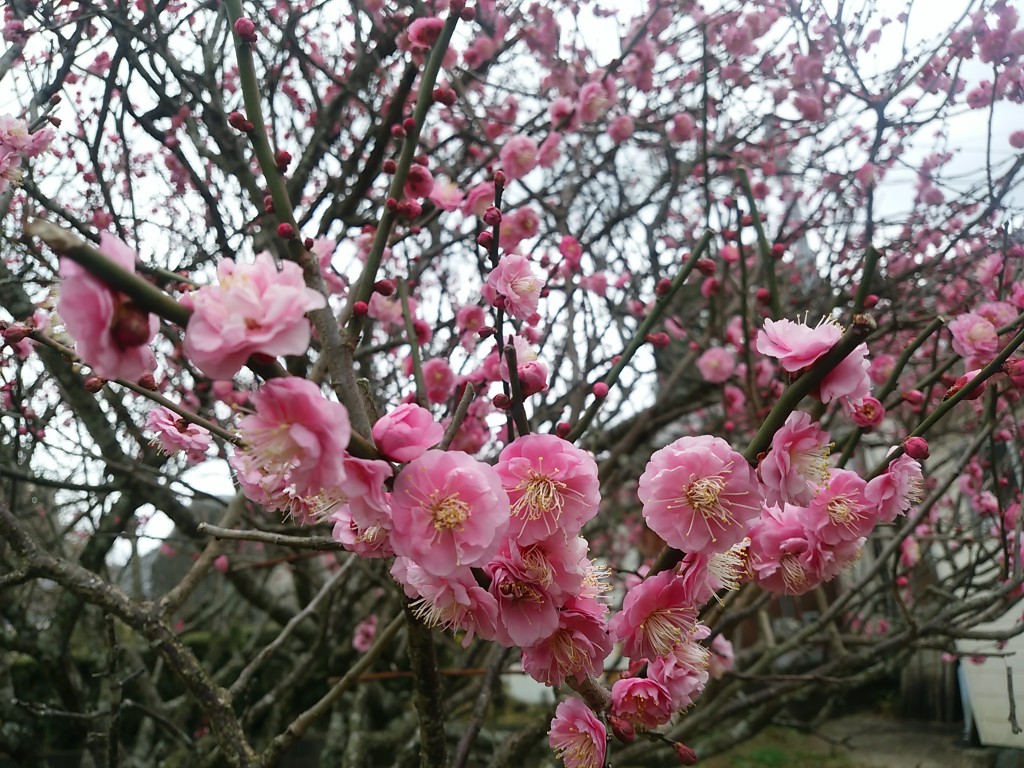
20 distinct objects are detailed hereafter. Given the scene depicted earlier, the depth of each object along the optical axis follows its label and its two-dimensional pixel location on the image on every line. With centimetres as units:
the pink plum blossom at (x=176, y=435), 29
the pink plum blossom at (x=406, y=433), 19
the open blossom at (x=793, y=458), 22
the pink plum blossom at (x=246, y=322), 16
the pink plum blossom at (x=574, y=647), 23
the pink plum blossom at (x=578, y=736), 25
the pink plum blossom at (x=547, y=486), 22
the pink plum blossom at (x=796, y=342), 22
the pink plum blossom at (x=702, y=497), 23
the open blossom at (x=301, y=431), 17
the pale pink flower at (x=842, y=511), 27
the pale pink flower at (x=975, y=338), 39
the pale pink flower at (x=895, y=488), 26
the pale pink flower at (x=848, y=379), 21
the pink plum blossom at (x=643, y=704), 24
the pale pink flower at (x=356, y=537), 23
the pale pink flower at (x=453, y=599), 21
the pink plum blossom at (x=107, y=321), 15
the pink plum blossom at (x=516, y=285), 30
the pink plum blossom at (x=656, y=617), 24
